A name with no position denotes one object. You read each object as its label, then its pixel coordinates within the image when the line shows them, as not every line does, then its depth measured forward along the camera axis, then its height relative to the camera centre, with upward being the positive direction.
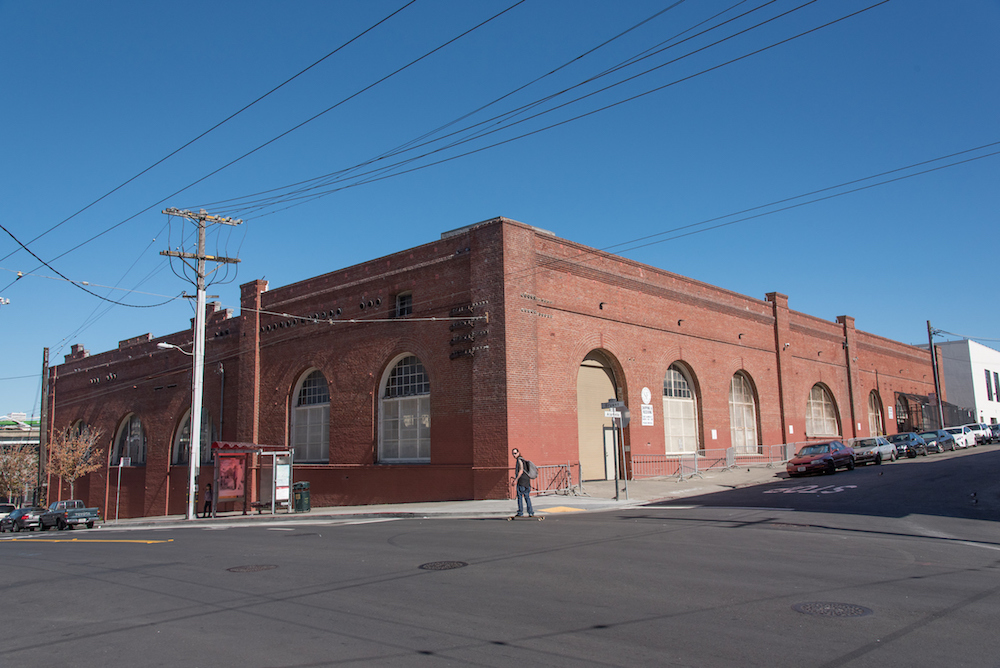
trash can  28.25 -2.11
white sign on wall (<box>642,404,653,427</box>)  26.09 +0.57
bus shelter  27.34 -1.24
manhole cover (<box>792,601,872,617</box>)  7.16 -1.84
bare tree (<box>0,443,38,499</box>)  53.31 -1.55
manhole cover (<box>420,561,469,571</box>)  10.68 -1.91
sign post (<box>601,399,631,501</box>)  22.06 +0.69
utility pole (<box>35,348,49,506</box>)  42.59 +0.14
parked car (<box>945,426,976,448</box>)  45.88 -0.88
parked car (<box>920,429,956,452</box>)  41.66 -0.96
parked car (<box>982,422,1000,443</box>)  53.00 -0.75
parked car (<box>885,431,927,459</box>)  39.12 -1.10
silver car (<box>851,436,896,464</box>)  33.22 -1.19
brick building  24.97 +2.83
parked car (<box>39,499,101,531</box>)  31.11 -2.99
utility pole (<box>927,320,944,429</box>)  58.26 +3.63
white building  72.19 +4.75
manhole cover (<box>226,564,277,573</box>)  11.40 -1.99
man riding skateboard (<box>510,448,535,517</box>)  18.44 -1.29
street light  27.84 +0.42
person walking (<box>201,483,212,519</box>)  29.25 -2.35
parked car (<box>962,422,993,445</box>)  50.84 -0.77
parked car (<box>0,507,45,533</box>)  32.66 -3.18
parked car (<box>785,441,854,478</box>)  27.98 -1.26
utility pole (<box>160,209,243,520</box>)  28.08 +4.29
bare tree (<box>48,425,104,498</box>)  44.19 -0.50
